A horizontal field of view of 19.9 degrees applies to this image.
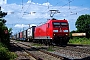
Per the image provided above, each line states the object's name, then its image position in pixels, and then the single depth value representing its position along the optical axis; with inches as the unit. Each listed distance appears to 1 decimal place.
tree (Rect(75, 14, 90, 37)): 4118.1
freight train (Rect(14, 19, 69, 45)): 1337.4
